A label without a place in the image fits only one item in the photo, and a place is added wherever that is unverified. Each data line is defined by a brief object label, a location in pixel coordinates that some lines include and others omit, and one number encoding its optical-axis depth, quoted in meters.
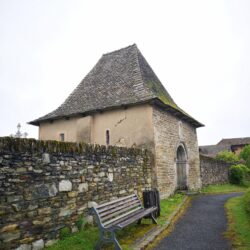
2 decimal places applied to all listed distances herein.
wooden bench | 4.71
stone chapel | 11.44
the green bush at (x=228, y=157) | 31.48
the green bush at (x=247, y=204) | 7.45
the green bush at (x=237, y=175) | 22.78
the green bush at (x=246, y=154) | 32.59
